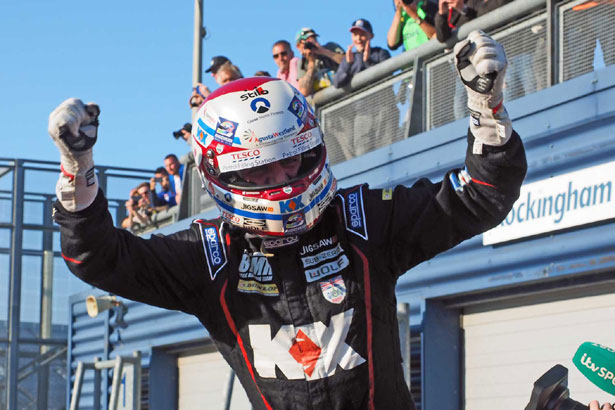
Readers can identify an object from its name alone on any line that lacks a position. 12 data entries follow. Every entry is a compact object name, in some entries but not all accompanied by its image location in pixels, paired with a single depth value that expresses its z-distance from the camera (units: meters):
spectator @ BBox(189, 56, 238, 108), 20.92
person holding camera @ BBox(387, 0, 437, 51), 17.03
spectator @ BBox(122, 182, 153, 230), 27.16
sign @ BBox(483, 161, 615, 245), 13.58
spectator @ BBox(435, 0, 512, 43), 15.78
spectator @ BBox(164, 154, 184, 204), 26.25
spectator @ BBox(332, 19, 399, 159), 17.86
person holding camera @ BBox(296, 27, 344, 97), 19.42
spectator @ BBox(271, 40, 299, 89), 20.53
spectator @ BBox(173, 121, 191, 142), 24.31
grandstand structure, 13.87
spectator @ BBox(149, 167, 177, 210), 26.81
